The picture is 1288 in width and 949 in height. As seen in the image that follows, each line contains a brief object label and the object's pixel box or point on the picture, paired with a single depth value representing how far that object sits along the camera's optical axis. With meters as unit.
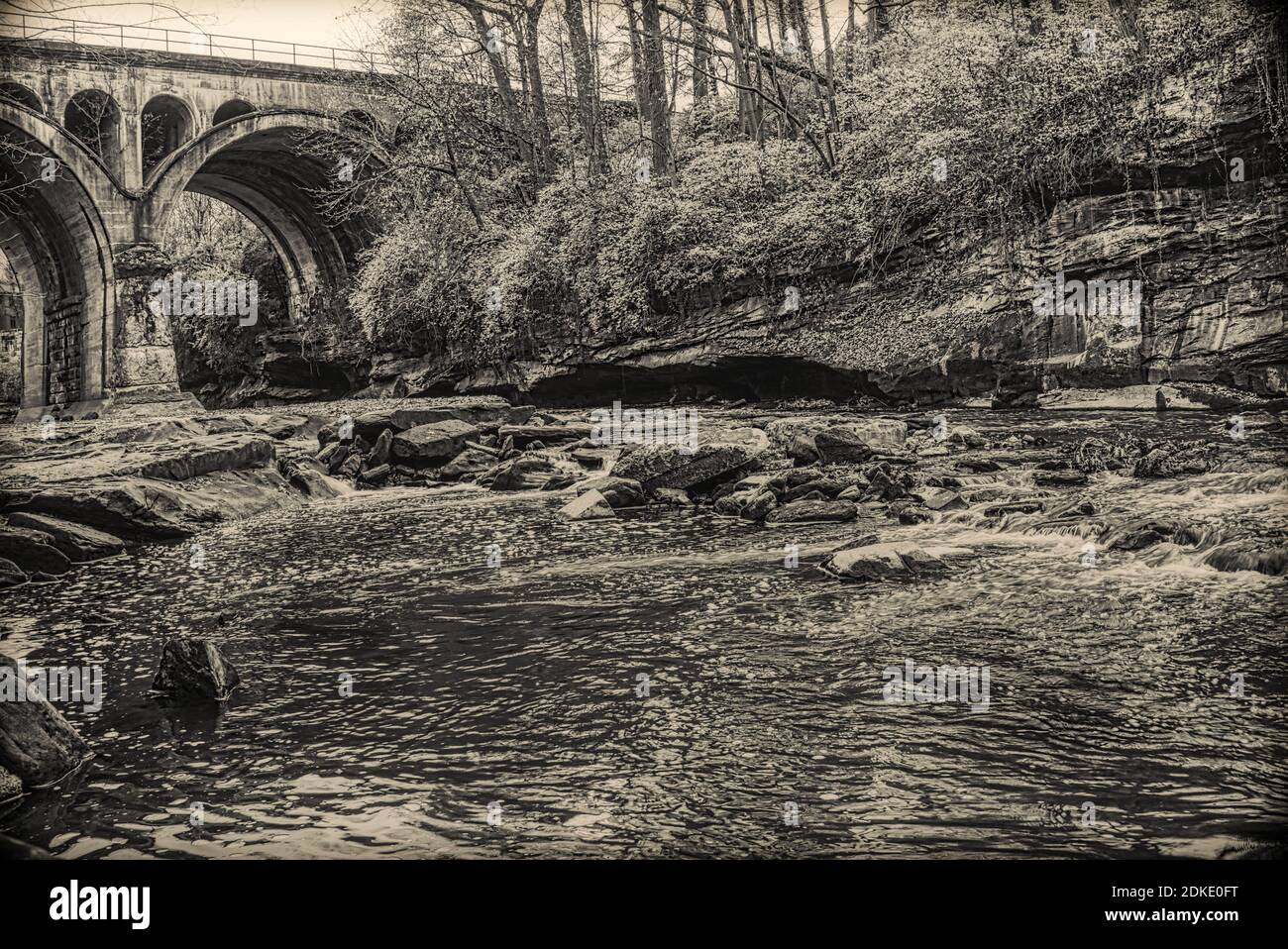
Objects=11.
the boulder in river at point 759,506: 8.20
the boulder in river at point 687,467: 9.07
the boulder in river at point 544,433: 12.80
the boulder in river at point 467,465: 11.66
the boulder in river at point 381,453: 12.02
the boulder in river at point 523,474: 10.81
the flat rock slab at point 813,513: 7.91
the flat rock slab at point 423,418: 12.66
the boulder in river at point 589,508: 8.71
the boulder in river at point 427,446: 11.92
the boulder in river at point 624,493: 8.96
